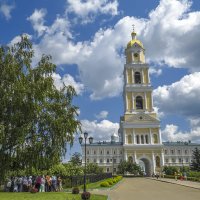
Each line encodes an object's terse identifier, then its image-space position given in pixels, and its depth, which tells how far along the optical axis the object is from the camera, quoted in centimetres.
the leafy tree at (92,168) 4789
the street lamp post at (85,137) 1607
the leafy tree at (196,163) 4639
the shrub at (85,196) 1213
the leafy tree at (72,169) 2710
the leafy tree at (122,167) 4893
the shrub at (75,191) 1530
